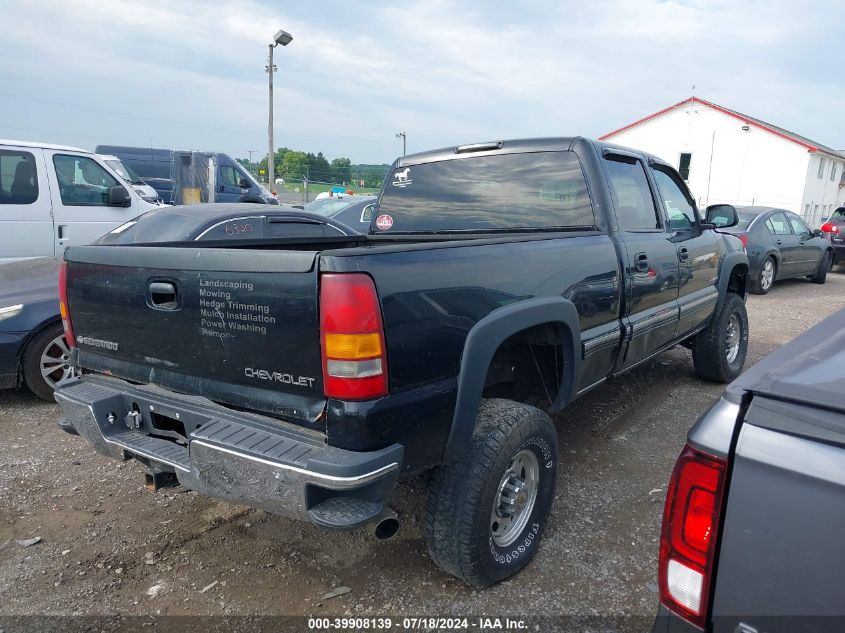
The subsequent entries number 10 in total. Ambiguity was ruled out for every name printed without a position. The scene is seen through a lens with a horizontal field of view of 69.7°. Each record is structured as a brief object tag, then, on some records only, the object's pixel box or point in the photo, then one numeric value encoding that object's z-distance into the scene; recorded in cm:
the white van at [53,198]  666
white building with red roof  2898
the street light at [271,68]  1873
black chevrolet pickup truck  205
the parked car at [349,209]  932
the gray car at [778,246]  1065
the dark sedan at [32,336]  440
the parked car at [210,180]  1678
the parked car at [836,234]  1396
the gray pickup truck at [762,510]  112
